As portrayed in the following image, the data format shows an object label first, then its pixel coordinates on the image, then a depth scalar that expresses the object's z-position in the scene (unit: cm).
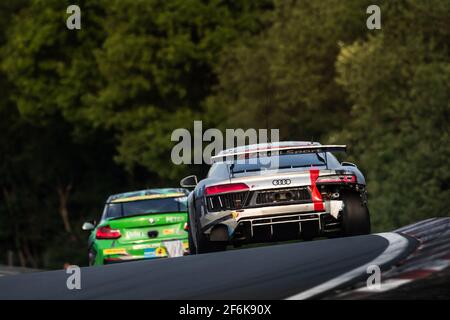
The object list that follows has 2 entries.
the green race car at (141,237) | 2081
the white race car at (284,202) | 1552
